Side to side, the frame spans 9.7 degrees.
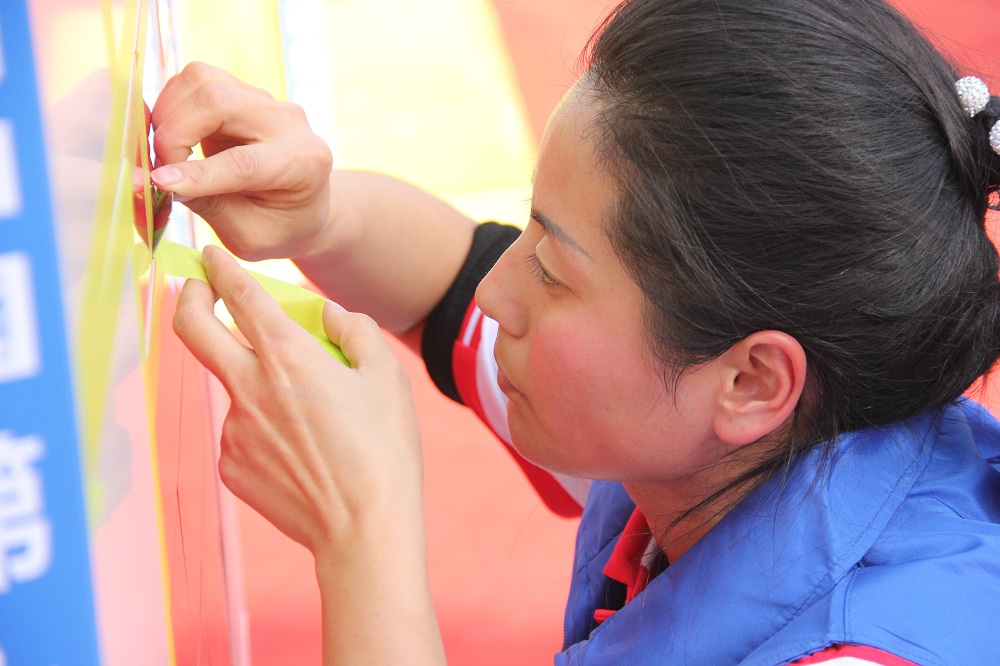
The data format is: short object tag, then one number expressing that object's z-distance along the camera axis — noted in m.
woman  2.59
